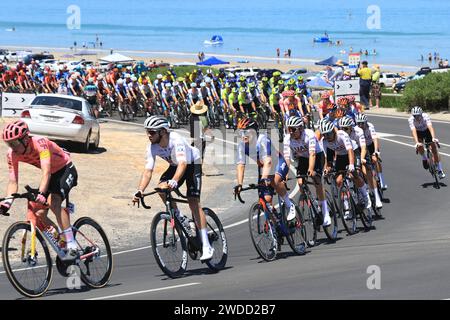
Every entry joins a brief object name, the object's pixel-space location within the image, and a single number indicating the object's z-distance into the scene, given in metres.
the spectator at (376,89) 44.53
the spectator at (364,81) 40.69
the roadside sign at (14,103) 29.84
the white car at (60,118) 25.94
